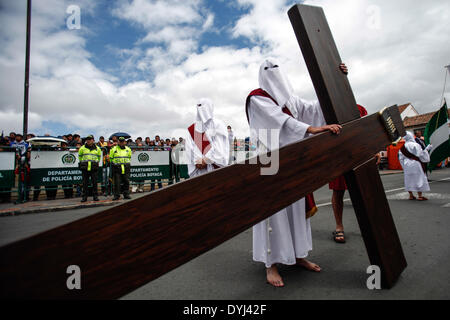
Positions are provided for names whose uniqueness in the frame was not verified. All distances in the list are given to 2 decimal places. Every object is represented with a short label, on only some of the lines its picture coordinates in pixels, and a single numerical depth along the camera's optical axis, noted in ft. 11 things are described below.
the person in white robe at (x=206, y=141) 12.64
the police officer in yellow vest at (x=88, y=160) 24.75
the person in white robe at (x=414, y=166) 20.15
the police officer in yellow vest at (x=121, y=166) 26.18
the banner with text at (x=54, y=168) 25.48
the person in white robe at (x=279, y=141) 7.03
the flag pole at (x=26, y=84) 27.53
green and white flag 28.30
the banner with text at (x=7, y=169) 24.27
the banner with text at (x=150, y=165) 30.27
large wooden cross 2.51
